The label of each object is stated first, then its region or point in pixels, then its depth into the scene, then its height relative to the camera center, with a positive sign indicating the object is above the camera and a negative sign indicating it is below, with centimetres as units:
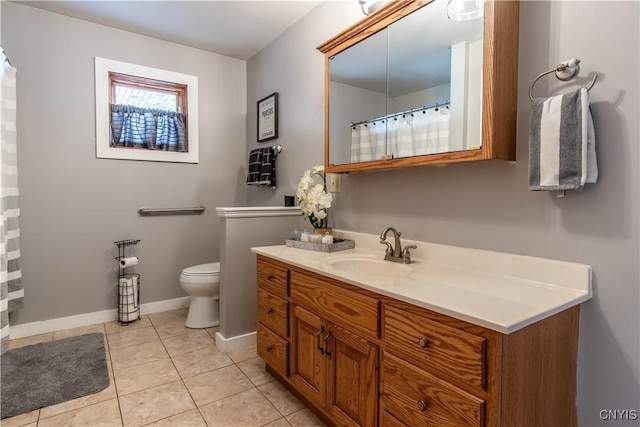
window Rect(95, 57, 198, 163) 274 +76
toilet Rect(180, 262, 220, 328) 260 -71
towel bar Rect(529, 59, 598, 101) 116 +46
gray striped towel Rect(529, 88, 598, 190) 108 +20
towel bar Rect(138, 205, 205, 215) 294 -8
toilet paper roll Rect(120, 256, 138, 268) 273 -49
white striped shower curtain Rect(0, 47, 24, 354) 208 +13
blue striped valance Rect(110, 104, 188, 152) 281 +63
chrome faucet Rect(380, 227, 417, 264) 164 -24
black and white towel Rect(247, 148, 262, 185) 297 +31
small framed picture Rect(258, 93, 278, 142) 288 +74
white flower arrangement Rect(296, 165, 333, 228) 202 +1
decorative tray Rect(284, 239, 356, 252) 190 -25
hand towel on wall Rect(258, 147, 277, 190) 287 +29
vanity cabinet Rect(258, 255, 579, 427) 91 -52
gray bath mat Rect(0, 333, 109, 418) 174 -100
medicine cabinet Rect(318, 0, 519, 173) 127 +54
